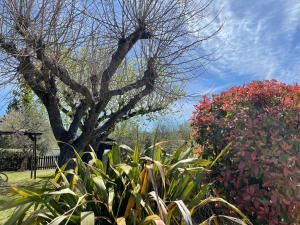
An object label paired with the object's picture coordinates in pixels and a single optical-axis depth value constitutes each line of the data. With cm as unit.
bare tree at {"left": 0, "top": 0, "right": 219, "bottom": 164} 372
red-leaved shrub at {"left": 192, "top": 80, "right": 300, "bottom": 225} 192
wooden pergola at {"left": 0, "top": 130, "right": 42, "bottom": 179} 1043
